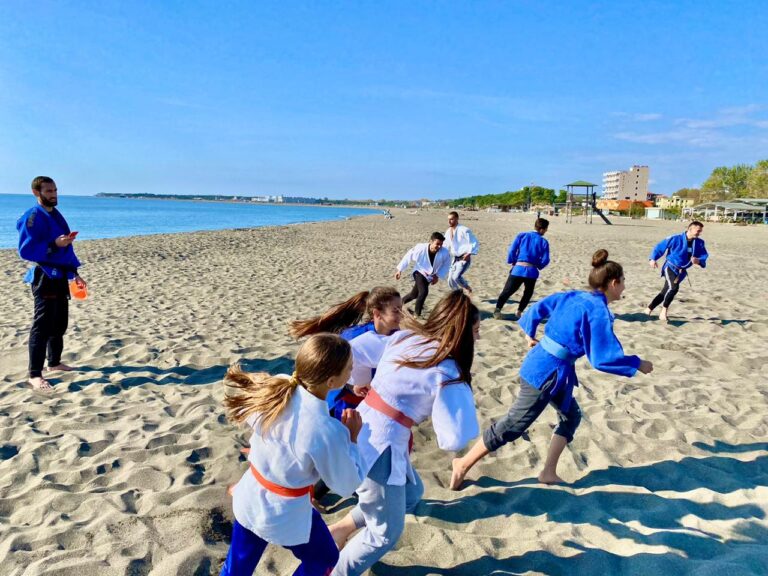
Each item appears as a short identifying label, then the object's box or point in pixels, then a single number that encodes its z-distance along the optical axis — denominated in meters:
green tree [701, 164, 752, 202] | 79.38
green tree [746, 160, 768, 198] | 68.69
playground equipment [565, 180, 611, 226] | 46.69
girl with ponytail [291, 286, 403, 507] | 2.79
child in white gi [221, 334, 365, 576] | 1.90
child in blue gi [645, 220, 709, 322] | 8.09
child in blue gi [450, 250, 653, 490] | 3.11
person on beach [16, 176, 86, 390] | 4.79
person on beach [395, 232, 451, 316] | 7.71
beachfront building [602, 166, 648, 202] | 171.00
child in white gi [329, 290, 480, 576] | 2.26
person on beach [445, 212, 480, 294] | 8.54
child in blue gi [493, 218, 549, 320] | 7.97
